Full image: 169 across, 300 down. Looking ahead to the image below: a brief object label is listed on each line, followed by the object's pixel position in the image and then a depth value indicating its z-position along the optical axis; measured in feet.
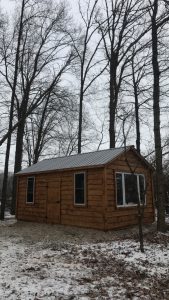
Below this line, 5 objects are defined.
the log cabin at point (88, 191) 29.94
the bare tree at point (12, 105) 41.98
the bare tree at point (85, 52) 53.79
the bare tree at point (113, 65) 45.87
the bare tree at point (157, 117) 28.97
